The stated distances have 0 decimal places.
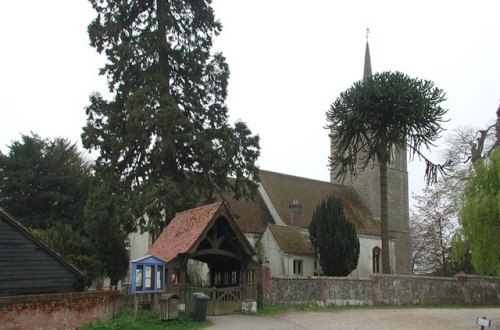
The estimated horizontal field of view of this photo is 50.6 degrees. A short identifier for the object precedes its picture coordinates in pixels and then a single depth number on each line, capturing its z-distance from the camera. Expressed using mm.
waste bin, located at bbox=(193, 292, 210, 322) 17828
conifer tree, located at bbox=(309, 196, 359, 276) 30906
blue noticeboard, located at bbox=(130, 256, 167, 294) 17906
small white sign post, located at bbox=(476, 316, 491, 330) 15089
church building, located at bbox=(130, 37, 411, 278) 34094
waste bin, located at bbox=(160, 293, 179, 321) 17047
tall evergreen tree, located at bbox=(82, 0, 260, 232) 24688
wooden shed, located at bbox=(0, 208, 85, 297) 19062
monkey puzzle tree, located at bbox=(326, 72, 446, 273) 30672
